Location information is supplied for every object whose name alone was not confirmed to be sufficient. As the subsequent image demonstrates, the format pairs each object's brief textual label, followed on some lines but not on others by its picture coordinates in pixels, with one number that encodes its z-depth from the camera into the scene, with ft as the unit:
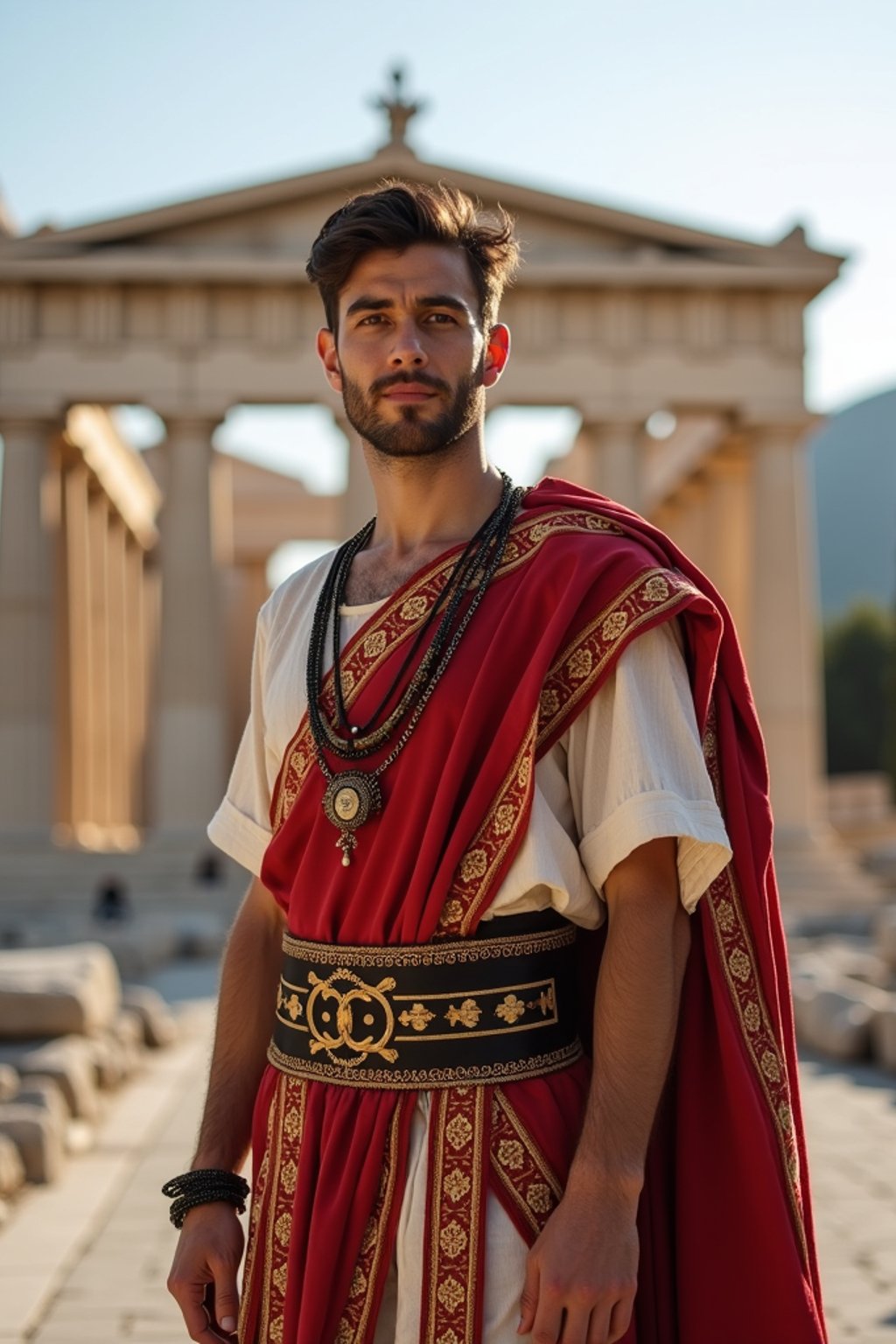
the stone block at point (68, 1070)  33.60
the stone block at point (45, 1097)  30.71
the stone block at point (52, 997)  38.24
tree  223.30
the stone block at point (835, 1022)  42.88
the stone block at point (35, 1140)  28.78
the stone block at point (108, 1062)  37.86
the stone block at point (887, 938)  52.49
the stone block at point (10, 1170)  26.89
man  9.43
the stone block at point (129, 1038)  40.81
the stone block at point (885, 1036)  40.81
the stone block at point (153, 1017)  46.37
